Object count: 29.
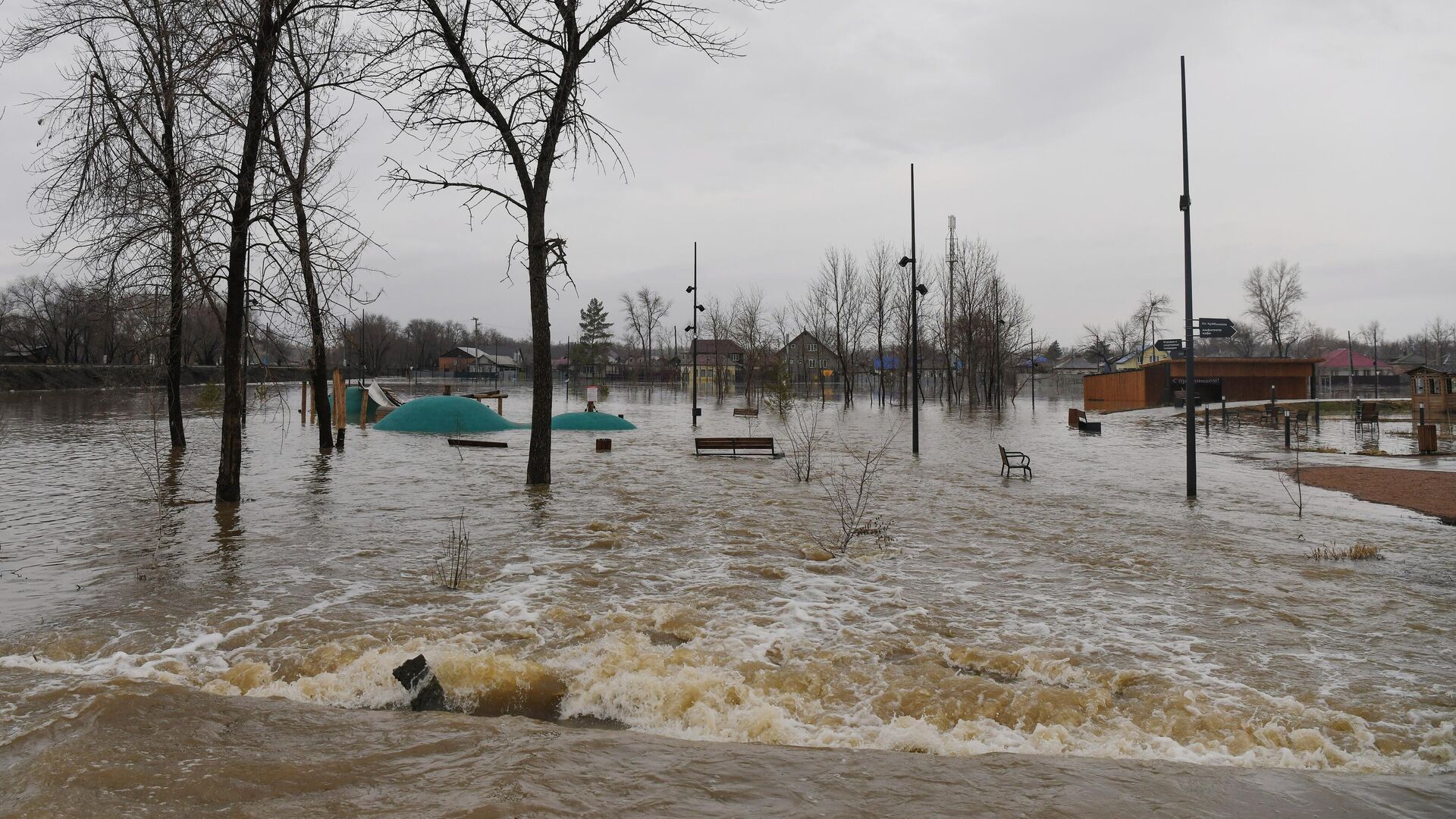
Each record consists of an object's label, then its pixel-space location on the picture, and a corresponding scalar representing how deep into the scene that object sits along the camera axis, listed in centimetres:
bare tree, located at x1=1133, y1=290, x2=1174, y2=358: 8250
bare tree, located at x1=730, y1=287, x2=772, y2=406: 5998
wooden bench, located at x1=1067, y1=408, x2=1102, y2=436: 2941
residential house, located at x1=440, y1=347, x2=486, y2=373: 13550
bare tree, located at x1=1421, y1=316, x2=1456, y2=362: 11816
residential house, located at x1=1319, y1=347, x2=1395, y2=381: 8562
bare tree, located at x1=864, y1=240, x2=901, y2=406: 5922
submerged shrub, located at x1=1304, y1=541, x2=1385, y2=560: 934
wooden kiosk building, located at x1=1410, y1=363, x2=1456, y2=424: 3288
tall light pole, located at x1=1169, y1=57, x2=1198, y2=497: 1308
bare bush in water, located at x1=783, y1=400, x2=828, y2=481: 1634
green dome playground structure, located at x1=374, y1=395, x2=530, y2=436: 2662
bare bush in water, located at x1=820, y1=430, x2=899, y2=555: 1048
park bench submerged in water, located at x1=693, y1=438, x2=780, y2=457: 2000
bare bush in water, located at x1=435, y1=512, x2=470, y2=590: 793
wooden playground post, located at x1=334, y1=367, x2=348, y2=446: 2148
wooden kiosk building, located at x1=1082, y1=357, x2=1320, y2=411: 4628
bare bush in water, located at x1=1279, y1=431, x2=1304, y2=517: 1216
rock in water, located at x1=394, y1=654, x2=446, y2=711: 517
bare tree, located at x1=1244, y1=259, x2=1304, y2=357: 7731
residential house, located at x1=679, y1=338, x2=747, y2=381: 9282
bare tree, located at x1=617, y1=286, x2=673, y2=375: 10756
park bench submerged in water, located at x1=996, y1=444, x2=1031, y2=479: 1686
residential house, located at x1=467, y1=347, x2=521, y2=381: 11949
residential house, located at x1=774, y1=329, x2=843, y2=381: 8727
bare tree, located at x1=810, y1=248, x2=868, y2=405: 6200
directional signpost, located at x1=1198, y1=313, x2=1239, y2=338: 3222
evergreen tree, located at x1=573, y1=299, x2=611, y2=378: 10869
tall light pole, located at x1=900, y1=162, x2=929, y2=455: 2116
